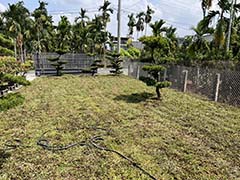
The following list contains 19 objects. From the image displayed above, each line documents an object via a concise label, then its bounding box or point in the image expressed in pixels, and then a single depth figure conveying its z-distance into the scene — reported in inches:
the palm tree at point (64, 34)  693.8
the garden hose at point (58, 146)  123.3
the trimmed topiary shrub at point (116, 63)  520.1
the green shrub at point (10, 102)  89.3
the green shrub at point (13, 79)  120.1
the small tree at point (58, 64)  501.8
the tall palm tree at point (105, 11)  771.2
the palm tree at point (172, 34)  614.6
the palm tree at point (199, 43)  379.0
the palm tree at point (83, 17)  835.7
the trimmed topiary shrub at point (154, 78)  242.0
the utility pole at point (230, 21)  334.5
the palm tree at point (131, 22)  1203.3
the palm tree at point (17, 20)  628.1
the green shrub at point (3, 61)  124.9
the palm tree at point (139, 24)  1193.8
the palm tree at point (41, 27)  718.3
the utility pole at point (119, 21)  543.6
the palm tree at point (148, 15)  1132.2
